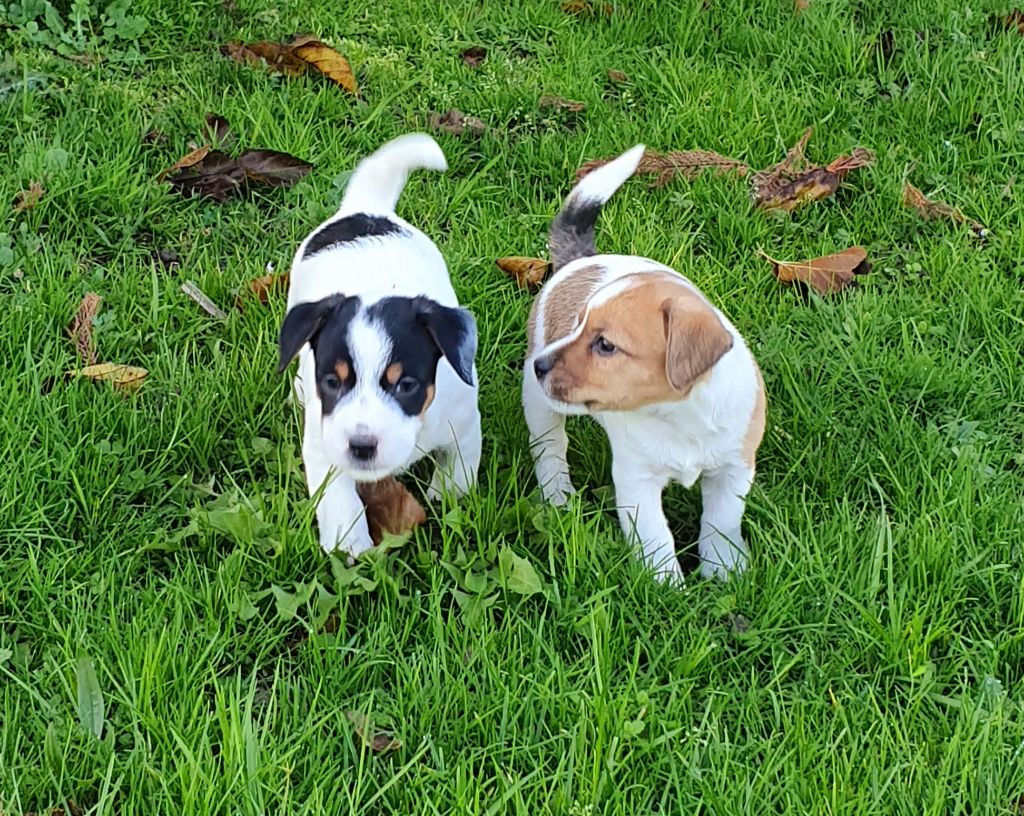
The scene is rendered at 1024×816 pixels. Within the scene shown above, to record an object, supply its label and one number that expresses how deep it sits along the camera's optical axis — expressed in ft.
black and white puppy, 9.86
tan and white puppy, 9.95
